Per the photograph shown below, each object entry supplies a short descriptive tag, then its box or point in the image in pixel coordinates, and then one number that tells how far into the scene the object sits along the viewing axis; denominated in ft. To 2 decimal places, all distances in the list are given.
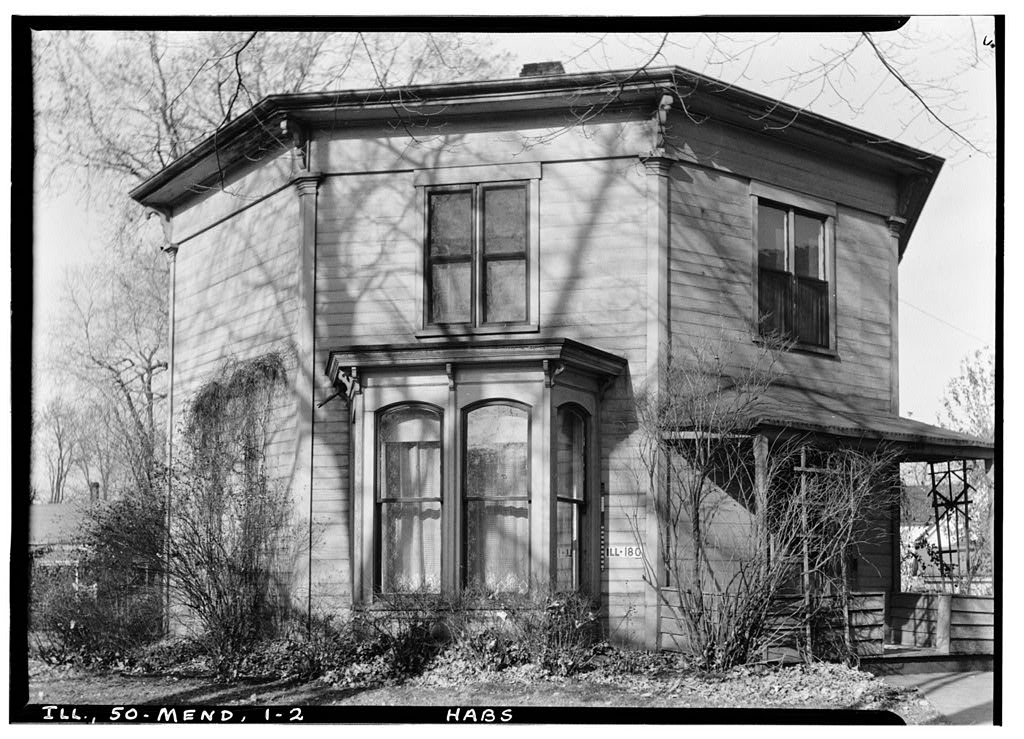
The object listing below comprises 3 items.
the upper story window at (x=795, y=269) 46.60
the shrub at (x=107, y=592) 40.60
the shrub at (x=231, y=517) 41.65
